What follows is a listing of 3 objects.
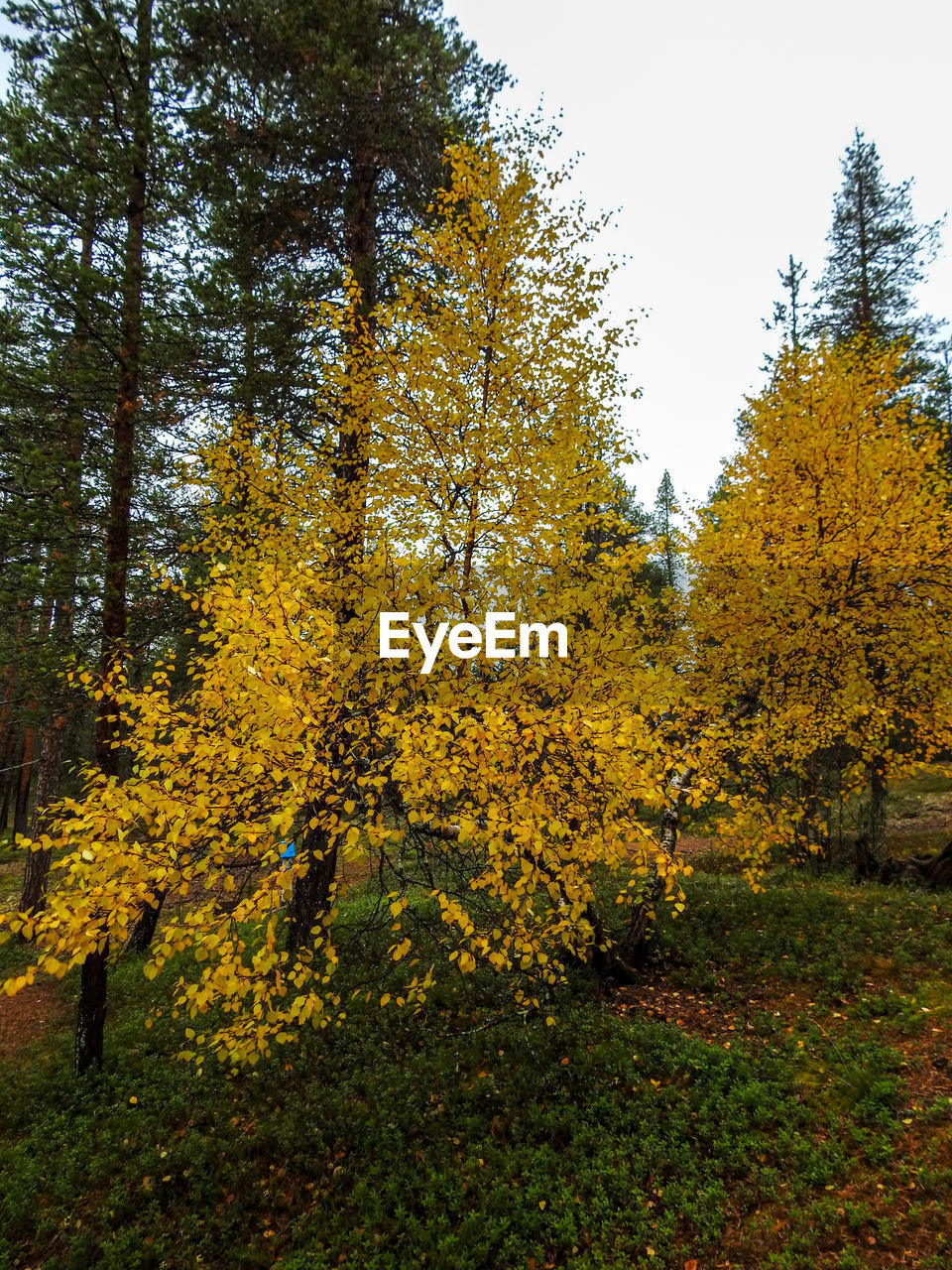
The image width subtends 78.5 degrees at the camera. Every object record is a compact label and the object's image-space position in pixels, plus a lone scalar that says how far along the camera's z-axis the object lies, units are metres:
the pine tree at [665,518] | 35.03
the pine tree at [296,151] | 8.18
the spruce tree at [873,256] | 18.39
